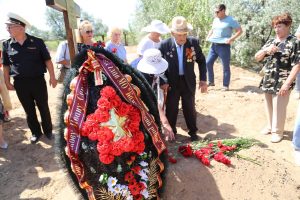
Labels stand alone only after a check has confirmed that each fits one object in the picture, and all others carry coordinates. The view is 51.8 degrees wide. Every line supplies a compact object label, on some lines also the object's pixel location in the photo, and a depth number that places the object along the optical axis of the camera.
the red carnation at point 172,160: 3.57
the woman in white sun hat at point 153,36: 5.46
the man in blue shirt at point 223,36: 7.15
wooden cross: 3.04
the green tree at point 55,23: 33.09
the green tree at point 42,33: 38.06
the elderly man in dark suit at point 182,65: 4.29
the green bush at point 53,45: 27.85
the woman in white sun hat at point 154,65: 3.74
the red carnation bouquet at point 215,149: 3.61
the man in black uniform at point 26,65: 4.49
